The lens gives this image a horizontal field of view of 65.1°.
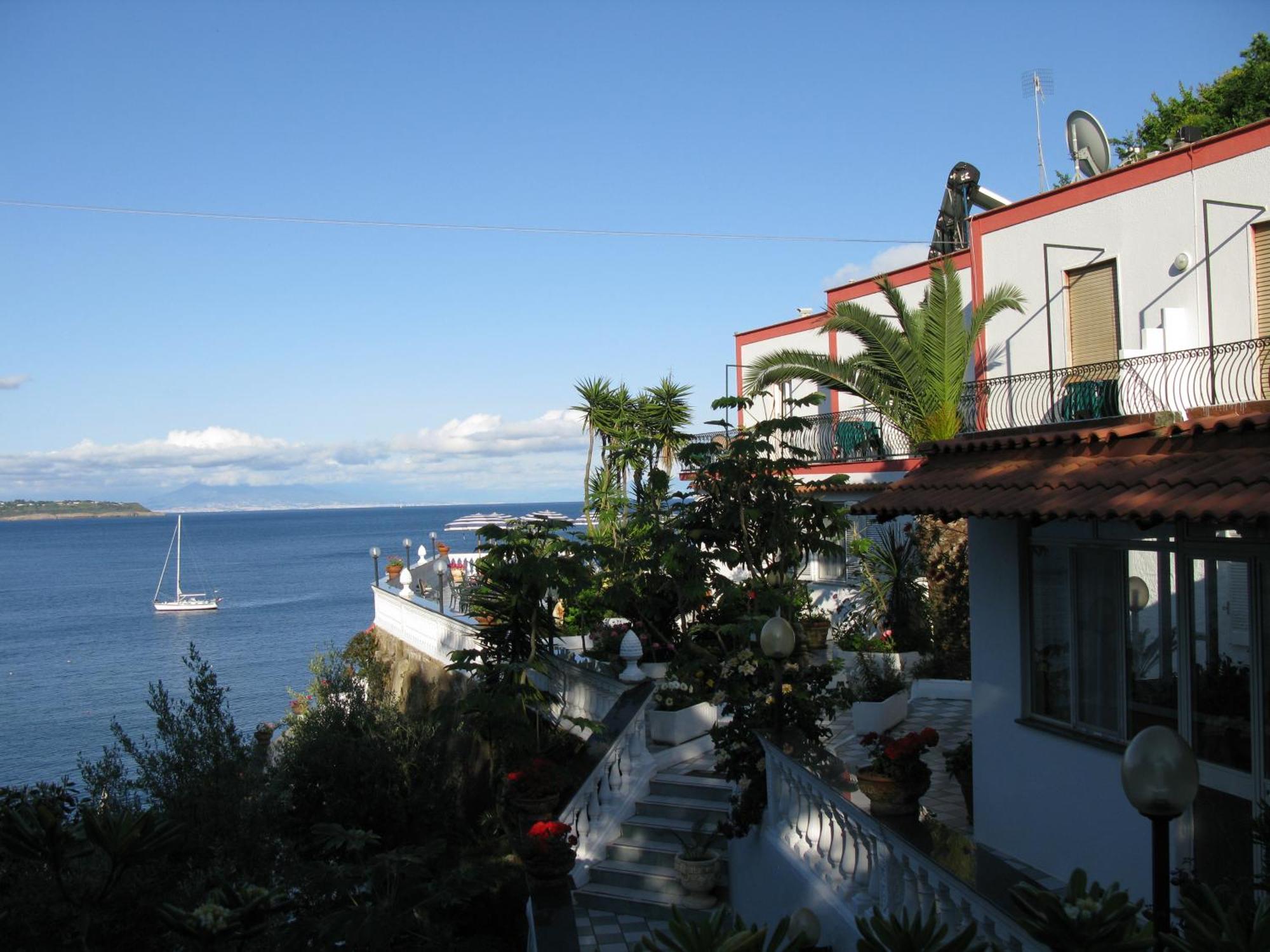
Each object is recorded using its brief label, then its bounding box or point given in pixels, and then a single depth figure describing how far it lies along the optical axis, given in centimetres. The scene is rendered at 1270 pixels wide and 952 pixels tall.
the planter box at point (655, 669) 1496
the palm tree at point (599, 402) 2645
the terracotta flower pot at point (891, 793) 730
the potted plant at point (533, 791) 1215
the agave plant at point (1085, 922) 360
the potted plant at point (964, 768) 910
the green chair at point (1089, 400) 1557
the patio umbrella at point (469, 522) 2523
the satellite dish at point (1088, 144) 1856
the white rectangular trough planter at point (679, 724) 1284
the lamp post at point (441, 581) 2423
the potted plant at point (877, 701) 1302
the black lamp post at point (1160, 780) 390
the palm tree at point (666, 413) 2656
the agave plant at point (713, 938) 395
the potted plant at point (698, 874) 996
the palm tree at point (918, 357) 1872
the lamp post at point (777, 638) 863
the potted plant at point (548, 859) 980
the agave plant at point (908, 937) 384
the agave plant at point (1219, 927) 335
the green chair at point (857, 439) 2219
